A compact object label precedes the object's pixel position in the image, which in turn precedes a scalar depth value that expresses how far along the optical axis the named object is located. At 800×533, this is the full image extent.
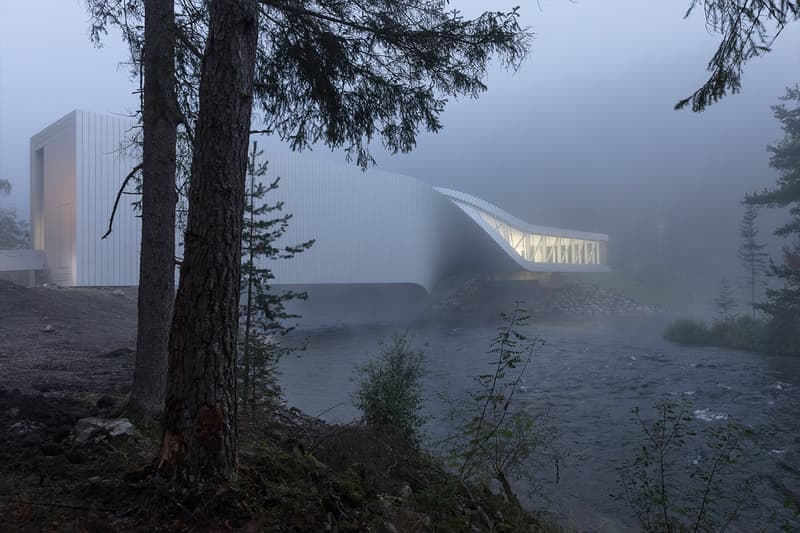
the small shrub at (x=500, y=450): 4.33
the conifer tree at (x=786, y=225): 21.75
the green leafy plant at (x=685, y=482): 6.46
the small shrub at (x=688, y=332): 25.20
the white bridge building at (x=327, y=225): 22.08
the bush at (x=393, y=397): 7.33
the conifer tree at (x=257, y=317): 7.05
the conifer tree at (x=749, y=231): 37.02
